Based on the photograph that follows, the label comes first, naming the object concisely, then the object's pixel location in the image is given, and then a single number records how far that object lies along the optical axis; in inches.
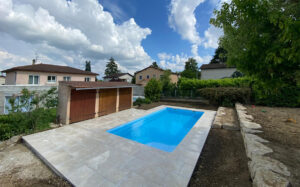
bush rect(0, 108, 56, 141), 193.6
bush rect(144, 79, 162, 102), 573.3
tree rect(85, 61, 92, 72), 2076.8
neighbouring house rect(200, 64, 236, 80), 1008.9
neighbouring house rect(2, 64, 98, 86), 585.9
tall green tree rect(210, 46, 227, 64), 1449.9
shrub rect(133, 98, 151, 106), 498.0
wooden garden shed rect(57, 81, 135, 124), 254.1
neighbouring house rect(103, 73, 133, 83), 1428.6
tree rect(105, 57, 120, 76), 2018.9
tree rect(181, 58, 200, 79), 1665.8
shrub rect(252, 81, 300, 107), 390.0
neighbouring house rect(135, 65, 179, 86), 1114.1
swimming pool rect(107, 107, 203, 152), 234.5
